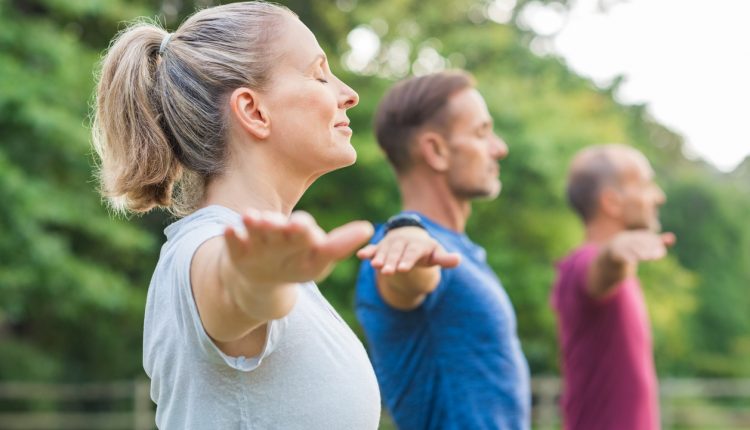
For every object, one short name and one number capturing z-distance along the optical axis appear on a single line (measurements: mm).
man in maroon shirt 4164
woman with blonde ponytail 1607
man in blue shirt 2965
